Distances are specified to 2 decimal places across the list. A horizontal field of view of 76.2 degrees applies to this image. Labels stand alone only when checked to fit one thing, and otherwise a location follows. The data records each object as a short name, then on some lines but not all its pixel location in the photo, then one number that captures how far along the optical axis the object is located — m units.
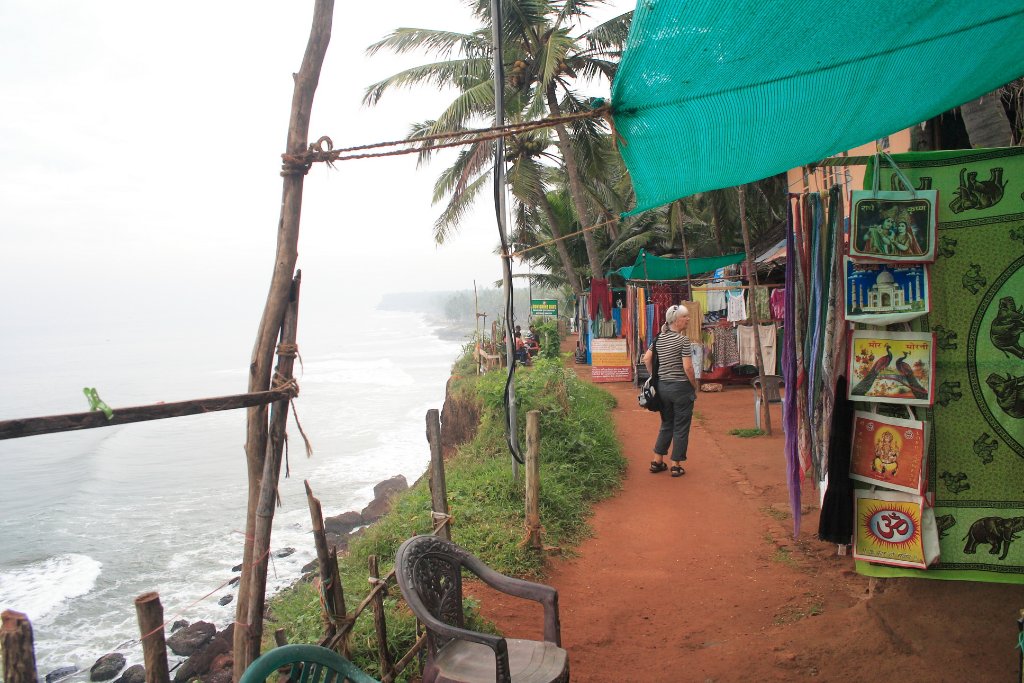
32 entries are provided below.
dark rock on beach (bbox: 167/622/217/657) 8.49
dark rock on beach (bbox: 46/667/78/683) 8.95
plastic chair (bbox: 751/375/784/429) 9.34
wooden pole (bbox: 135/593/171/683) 2.08
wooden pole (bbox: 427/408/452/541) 4.10
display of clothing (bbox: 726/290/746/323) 12.50
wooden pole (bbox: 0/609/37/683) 1.77
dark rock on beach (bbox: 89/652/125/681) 8.51
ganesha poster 3.01
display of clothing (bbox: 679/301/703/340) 12.55
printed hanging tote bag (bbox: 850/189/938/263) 2.91
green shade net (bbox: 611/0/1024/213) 2.52
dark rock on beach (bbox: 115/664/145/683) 8.04
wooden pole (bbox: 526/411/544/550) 5.19
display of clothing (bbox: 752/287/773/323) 12.03
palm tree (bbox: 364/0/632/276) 13.17
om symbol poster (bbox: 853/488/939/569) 3.05
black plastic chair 2.61
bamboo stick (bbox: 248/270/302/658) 2.51
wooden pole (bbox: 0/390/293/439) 1.86
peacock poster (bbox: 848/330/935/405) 2.97
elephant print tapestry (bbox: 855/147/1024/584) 2.93
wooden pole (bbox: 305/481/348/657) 3.15
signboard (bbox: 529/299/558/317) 21.80
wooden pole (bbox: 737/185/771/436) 8.41
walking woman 6.42
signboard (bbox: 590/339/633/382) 14.70
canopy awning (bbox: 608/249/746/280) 14.36
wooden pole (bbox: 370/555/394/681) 3.33
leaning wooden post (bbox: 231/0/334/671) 2.55
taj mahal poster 2.96
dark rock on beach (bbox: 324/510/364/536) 13.48
